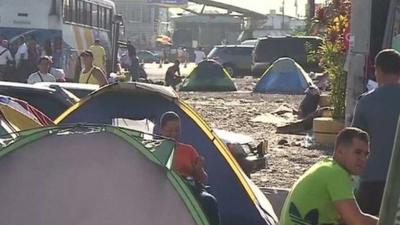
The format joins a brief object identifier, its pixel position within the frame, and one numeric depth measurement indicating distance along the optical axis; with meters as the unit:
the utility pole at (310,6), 40.64
